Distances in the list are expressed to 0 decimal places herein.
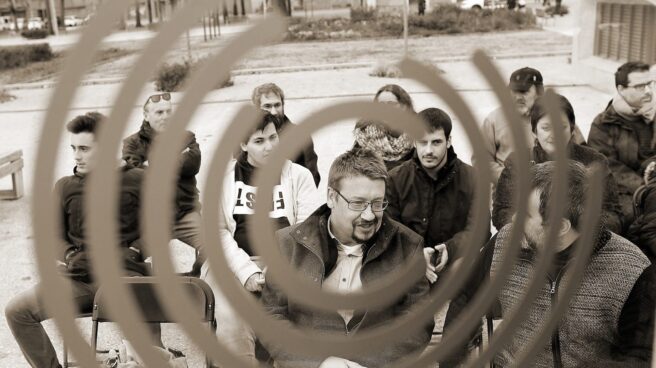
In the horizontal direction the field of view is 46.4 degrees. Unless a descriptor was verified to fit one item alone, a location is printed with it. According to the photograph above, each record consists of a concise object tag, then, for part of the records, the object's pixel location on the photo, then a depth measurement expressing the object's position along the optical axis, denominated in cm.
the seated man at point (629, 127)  385
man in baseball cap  324
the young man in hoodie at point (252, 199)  303
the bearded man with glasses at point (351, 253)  195
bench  630
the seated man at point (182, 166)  358
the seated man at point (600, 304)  224
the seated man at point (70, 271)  303
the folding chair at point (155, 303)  266
